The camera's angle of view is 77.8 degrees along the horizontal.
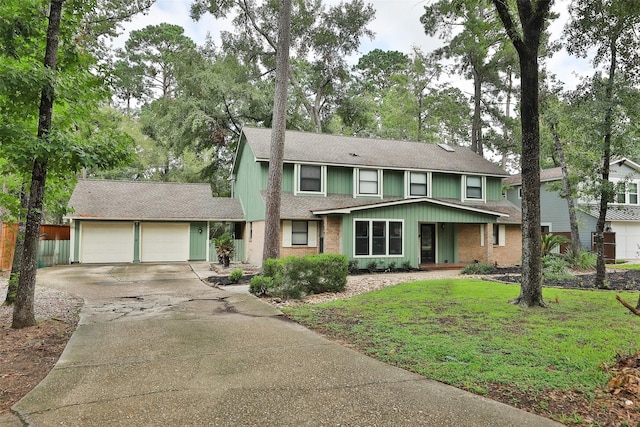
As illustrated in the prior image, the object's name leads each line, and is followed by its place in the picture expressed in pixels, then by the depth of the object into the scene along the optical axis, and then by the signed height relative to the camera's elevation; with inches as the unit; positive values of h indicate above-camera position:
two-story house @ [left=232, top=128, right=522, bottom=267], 660.1 +60.1
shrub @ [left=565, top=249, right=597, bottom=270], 670.5 -39.5
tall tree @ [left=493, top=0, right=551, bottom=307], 335.0 +90.5
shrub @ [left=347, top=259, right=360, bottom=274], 629.0 -51.4
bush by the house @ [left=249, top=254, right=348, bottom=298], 395.2 -42.8
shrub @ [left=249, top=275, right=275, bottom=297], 405.5 -53.2
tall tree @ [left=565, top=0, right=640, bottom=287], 332.5 +183.2
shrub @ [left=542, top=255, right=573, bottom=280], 536.4 -46.0
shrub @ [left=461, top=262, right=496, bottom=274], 636.1 -53.5
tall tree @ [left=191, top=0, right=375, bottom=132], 1118.4 +558.1
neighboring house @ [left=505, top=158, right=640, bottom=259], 928.3 +48.7
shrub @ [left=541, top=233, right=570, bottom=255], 684.6 -8.9
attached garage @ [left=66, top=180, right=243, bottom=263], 781.3 +22.6
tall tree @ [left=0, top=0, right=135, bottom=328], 234.2 +85.0
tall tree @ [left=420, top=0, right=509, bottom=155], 930.1 +474.6
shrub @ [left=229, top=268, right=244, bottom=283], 506.0 -54.3
